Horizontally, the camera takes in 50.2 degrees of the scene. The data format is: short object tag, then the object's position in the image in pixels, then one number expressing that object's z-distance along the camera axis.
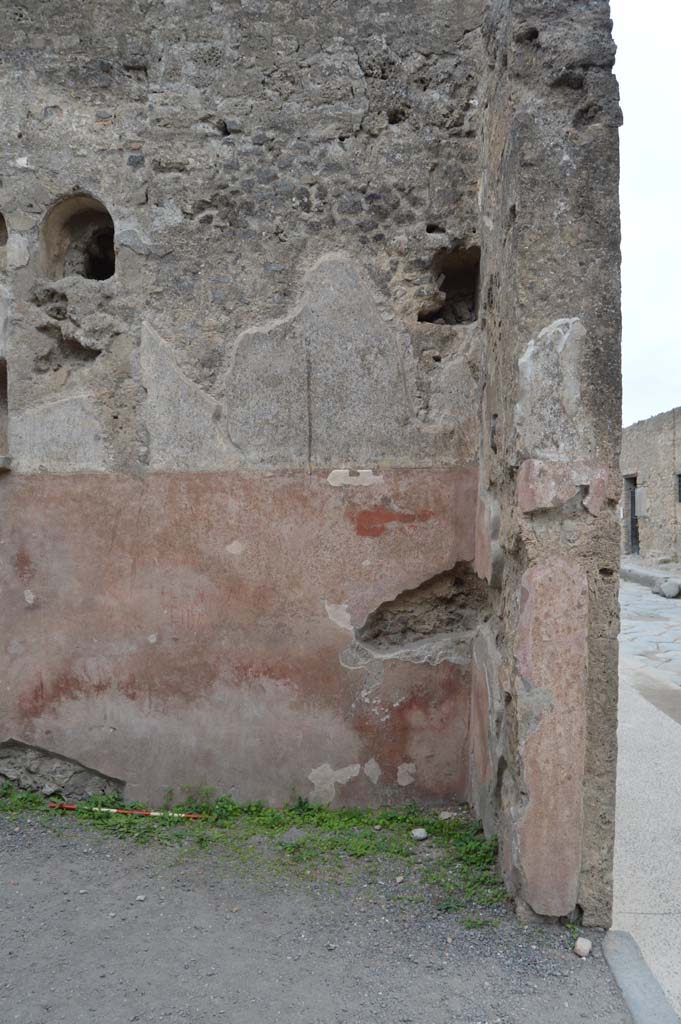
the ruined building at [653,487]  14.20
